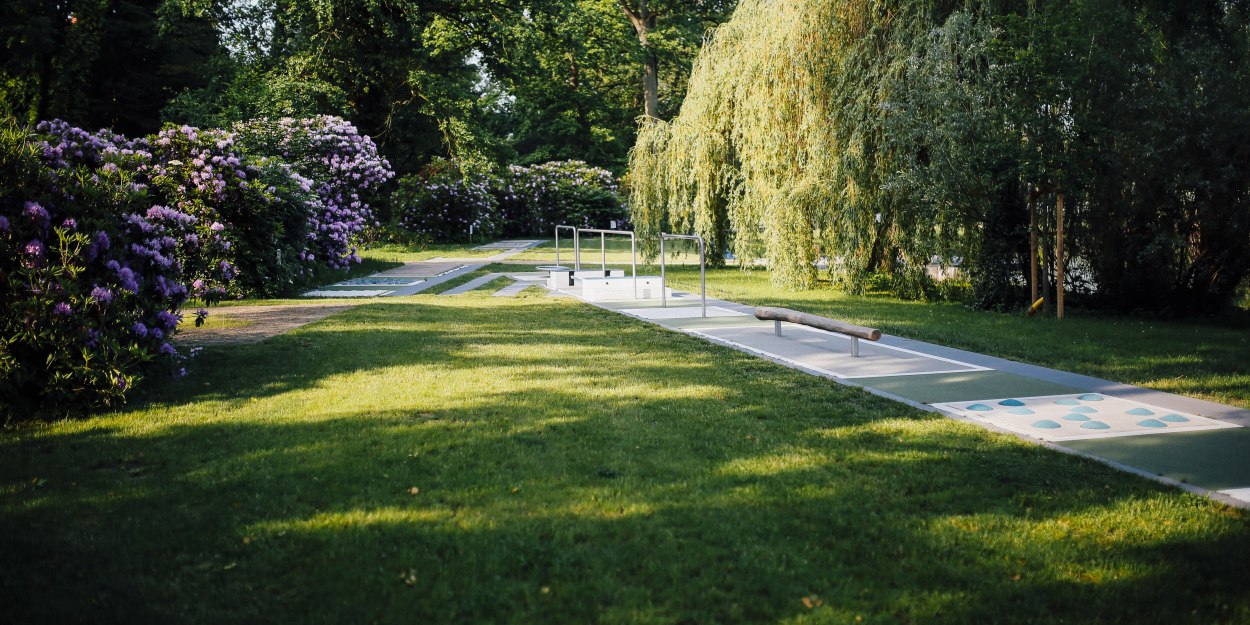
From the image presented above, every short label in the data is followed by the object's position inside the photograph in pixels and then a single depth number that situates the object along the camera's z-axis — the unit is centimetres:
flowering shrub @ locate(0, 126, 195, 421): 604
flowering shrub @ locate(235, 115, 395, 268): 1700
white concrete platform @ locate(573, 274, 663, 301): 1483
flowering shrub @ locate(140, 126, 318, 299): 1298
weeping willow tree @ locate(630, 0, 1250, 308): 1102
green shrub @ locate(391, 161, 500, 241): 3050
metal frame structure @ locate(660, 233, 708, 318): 1375
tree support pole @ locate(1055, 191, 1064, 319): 1132
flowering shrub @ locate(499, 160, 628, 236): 3512
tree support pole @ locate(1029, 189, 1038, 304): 1162
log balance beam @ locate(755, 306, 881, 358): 820
